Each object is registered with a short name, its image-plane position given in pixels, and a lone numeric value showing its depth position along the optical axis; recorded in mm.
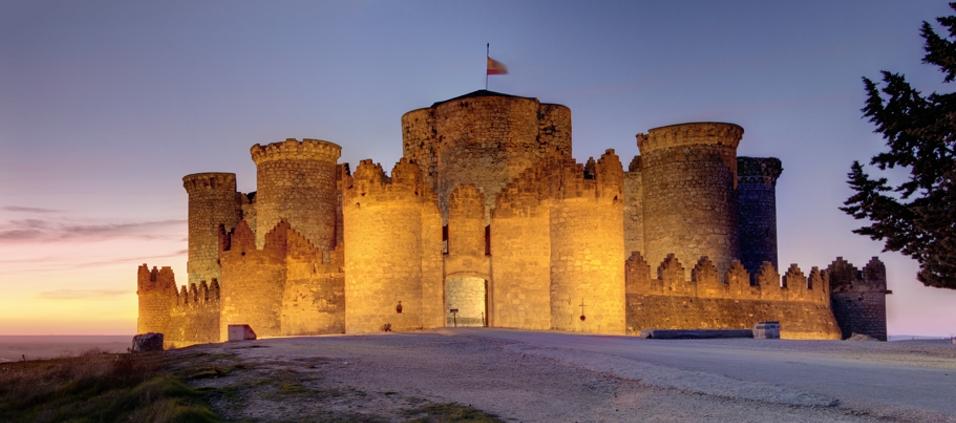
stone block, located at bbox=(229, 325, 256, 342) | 26578
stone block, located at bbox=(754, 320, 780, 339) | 25594
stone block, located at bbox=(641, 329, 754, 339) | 24312
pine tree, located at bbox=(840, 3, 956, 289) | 21969
